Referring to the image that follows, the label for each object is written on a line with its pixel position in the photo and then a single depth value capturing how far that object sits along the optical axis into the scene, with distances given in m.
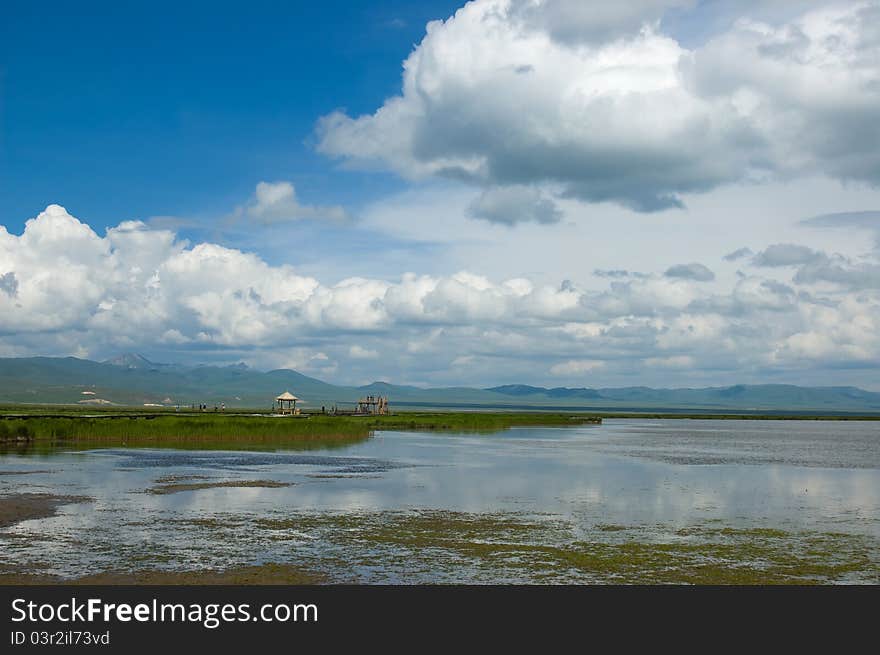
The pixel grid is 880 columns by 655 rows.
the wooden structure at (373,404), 145.25
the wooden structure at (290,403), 121.94
